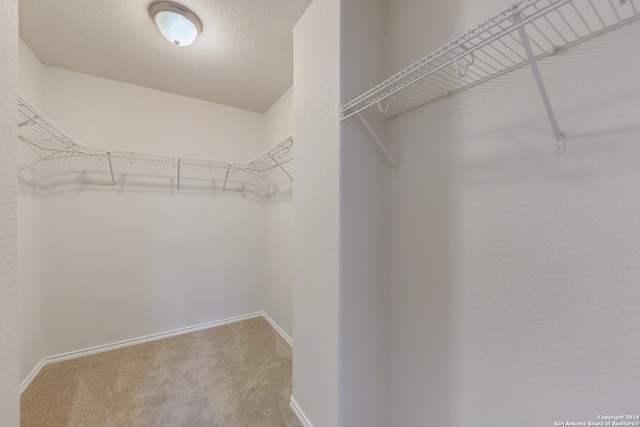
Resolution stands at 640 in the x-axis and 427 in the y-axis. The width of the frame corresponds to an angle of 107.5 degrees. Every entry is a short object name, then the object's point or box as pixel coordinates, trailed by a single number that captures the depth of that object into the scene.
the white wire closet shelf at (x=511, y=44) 0.58
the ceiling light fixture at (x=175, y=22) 1.36
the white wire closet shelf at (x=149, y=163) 1.74
